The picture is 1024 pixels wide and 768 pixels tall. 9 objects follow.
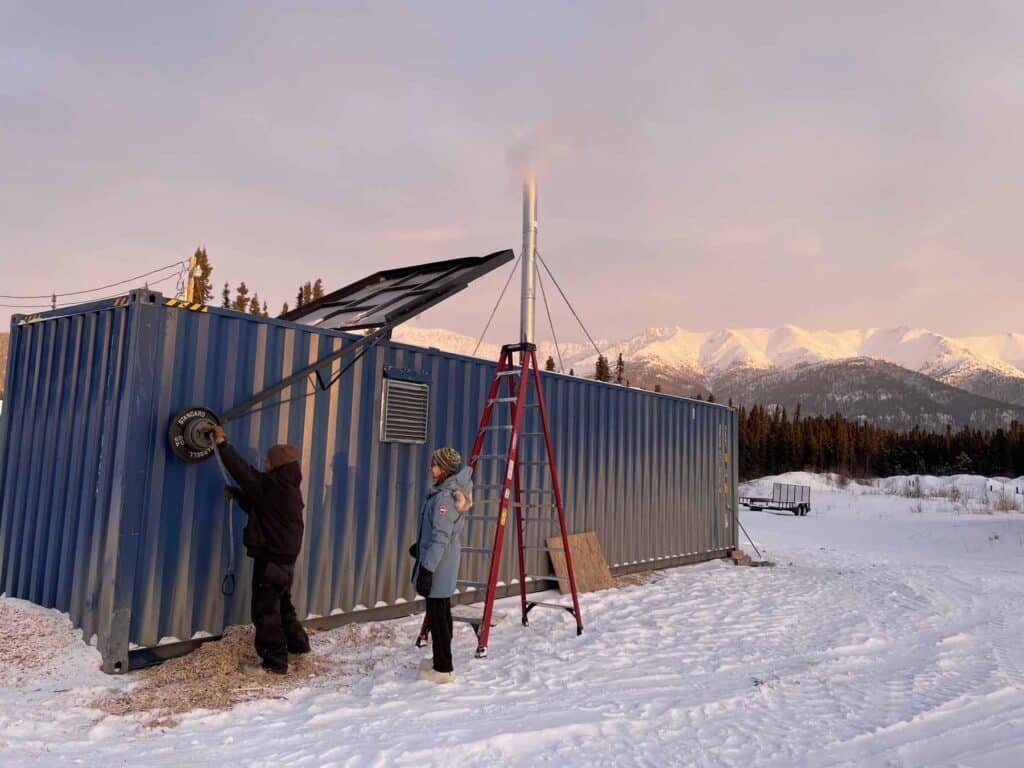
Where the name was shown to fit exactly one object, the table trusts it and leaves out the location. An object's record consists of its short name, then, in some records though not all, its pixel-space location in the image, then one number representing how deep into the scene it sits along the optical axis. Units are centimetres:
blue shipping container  527
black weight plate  539
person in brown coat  508
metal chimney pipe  740
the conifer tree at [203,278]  4571
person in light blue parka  521
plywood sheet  898
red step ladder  614
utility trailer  2745
